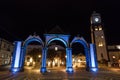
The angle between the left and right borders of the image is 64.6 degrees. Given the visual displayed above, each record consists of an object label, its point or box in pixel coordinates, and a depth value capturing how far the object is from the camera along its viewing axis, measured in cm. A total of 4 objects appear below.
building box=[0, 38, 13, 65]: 3175
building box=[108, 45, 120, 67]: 4358
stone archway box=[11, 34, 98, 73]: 2106
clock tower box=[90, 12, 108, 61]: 4134
